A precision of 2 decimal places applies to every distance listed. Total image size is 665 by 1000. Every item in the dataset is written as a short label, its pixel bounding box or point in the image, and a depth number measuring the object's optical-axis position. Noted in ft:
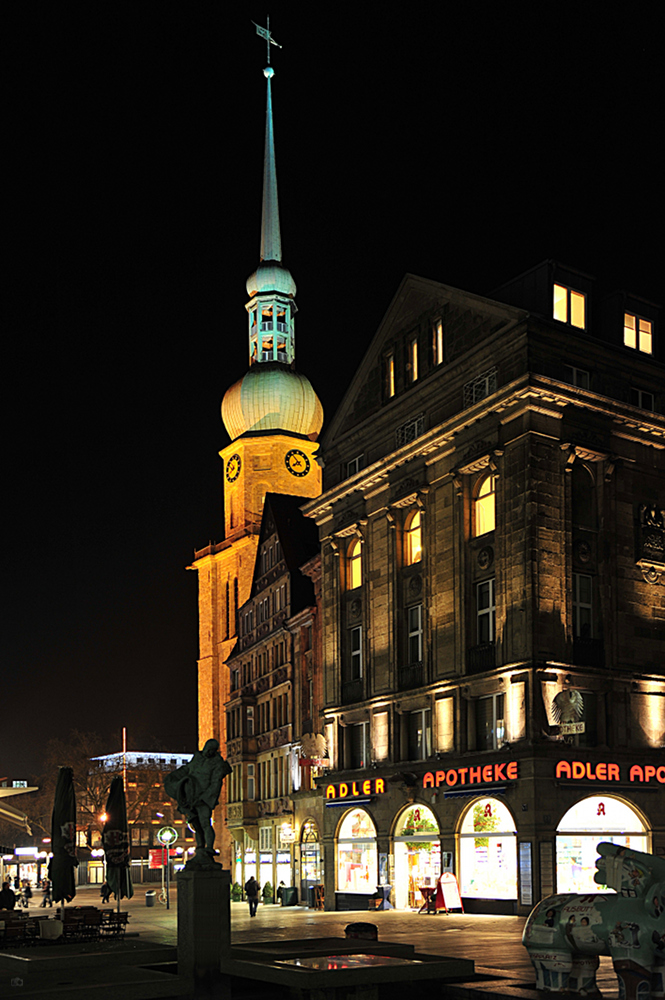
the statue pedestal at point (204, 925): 66.90
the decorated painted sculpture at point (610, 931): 55.36
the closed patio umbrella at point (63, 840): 116.98
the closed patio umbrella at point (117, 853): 125.36
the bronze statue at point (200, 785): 74.02
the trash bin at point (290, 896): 183.11
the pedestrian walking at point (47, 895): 184.44
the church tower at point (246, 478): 329.31
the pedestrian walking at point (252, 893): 156.80
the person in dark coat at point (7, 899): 134.31
